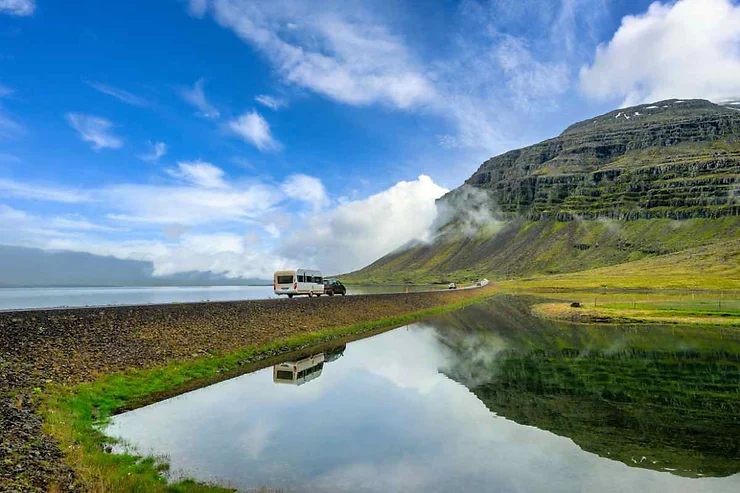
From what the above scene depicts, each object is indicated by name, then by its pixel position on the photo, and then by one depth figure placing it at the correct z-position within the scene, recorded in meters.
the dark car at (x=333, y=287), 79.57
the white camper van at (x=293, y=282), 69.06
